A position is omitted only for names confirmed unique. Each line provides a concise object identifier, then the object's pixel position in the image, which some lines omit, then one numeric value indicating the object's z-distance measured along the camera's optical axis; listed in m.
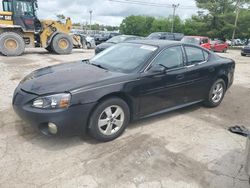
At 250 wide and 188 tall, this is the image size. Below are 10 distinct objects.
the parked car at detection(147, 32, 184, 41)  18.27
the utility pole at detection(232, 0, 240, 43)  27.68
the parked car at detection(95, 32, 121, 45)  22.34
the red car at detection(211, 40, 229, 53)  19.12
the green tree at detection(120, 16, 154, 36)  48.35
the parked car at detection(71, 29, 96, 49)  17.43
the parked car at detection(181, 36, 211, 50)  14.85
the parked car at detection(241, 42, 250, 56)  16.59
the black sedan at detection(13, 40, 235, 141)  2.63
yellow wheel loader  10.48
